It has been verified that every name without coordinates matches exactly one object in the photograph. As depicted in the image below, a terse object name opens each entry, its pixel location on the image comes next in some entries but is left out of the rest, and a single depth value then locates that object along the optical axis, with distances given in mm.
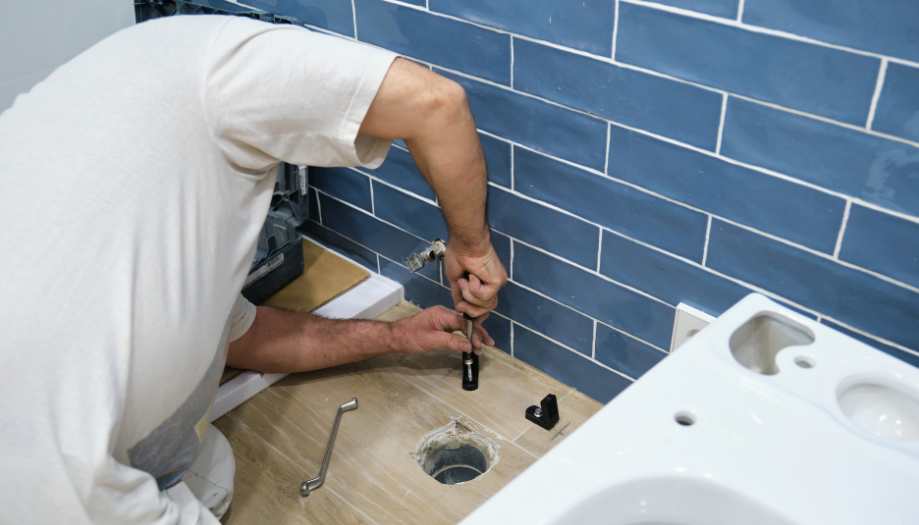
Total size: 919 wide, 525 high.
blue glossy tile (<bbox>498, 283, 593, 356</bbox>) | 1341
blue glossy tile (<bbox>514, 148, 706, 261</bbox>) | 1115
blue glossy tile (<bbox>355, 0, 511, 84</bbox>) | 1199
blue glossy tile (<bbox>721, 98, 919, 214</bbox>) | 891
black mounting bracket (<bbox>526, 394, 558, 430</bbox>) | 1333
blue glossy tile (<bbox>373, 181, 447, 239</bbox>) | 1456
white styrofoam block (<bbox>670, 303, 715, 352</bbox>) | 1150
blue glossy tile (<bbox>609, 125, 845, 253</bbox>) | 978
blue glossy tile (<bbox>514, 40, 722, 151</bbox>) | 1022
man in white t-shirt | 891
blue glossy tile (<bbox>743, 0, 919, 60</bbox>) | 826
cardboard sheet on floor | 1583
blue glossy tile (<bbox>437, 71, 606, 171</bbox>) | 1150
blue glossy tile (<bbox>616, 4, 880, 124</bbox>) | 886
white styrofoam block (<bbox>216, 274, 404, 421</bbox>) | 1413
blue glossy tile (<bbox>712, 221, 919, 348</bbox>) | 961
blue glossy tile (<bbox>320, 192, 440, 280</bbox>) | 1542
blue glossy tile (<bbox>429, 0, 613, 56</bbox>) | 1060
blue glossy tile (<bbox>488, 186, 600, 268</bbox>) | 1244
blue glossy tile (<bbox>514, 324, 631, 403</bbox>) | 1356
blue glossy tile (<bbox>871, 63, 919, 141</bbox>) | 843
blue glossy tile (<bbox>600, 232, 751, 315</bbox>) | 1124
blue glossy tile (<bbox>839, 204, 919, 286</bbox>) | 916
